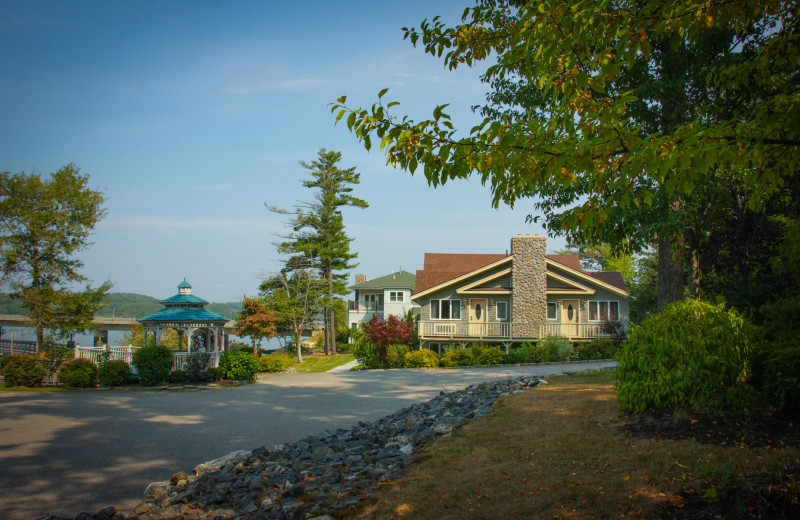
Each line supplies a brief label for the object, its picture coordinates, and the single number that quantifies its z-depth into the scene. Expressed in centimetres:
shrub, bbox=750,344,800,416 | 571
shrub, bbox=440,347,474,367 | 2469
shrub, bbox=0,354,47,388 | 2044
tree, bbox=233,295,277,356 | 2809
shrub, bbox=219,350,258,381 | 2075
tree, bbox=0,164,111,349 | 2377
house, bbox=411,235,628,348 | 2966
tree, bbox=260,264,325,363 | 3666
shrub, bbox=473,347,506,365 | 2495
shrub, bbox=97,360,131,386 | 1998
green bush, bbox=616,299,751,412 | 662
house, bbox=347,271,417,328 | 4631
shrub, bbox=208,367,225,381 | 2083
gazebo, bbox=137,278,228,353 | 2291
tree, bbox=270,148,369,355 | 4338
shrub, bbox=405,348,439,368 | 2473
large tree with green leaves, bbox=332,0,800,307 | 349
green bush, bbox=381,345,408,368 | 2534
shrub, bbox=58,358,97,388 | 1998
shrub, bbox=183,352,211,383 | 2061
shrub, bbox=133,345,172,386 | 1997
